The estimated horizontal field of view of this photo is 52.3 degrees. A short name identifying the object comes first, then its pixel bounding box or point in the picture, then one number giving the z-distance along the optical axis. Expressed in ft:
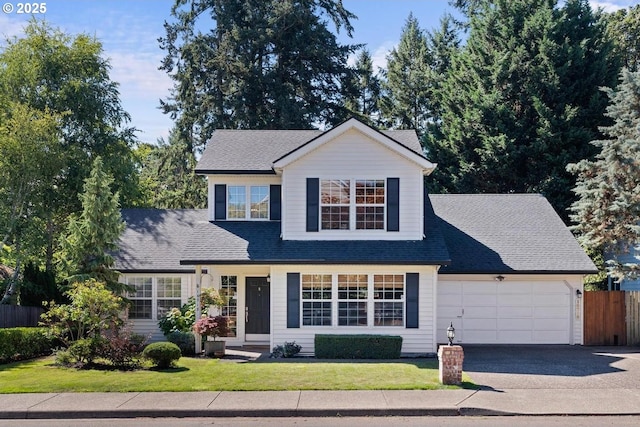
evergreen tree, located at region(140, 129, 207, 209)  134.10
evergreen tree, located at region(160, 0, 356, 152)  127.44
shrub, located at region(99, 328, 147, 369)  54.75
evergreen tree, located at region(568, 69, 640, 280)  77.05
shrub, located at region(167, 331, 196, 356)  63.77
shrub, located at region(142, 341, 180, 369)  53.57
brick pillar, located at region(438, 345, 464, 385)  46.11
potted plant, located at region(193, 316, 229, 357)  61.77
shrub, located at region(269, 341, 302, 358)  62.80
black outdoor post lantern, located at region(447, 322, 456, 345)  47.42
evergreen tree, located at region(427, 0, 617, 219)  105.40
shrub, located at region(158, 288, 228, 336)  64.64
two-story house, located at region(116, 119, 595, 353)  64.23
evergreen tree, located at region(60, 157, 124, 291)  67.82
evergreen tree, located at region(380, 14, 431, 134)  144.36
